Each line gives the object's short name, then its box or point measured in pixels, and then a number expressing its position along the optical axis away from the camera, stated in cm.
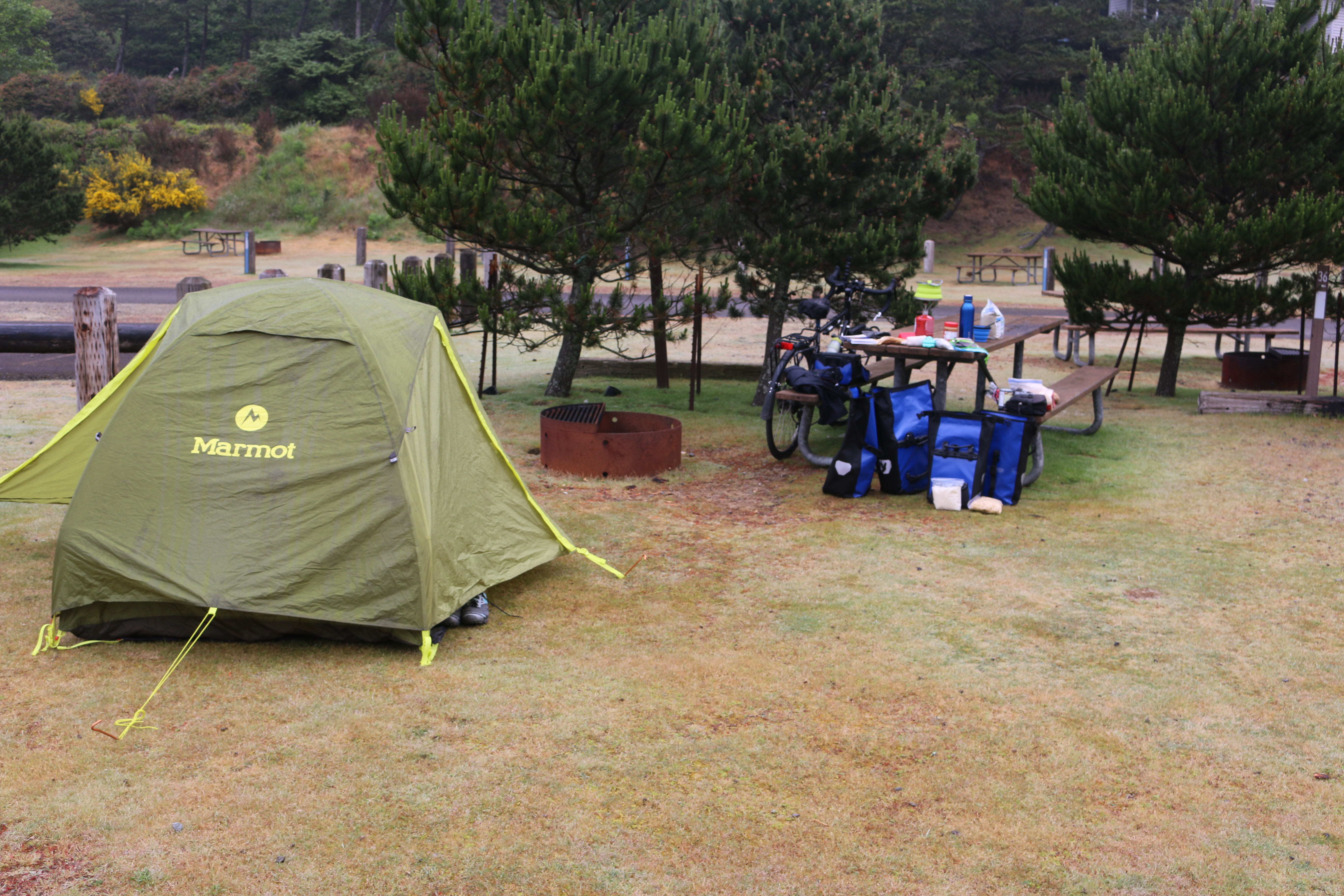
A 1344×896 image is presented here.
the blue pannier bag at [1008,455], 727
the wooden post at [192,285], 816
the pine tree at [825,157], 1009
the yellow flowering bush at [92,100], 4138
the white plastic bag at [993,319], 841
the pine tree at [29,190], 2553
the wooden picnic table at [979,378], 775
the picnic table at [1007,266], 2911
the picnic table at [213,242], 3027
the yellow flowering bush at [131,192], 3341
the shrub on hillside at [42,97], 4141
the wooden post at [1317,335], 1038
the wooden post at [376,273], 1033
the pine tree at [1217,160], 1014
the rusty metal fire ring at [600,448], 793
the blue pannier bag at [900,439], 749
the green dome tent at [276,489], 465
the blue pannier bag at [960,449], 728
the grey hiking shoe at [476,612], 507
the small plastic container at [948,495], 717
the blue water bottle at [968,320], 799
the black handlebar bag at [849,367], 772
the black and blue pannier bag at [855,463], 747
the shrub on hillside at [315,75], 4050
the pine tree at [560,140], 853
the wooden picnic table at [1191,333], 1227
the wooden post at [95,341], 764
